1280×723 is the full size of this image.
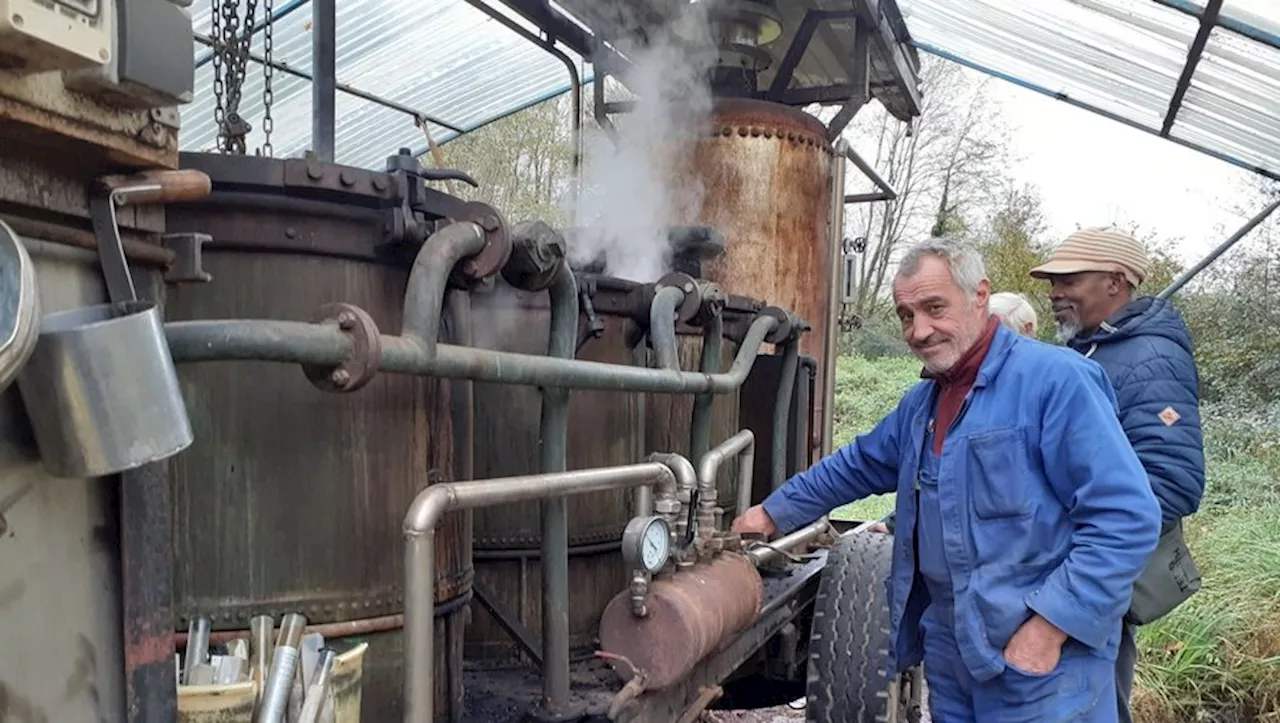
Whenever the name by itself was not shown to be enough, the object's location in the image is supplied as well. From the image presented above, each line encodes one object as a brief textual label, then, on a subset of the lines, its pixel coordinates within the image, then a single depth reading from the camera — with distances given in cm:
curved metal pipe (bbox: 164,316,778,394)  150
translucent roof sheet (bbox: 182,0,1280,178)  668
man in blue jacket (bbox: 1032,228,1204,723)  306
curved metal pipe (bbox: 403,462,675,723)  178
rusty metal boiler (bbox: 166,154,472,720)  194
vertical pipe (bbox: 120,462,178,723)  148
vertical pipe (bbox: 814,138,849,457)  700
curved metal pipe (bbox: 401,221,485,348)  188
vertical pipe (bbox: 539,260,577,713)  246
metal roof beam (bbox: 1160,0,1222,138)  594
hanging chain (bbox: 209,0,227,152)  318
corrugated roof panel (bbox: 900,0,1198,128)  677
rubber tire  365
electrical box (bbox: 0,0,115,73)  109
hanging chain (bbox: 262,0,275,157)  334
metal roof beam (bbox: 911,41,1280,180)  893
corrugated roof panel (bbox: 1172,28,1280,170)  648
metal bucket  130
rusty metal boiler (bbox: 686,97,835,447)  660
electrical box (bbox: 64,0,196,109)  131
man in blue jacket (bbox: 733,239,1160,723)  232
